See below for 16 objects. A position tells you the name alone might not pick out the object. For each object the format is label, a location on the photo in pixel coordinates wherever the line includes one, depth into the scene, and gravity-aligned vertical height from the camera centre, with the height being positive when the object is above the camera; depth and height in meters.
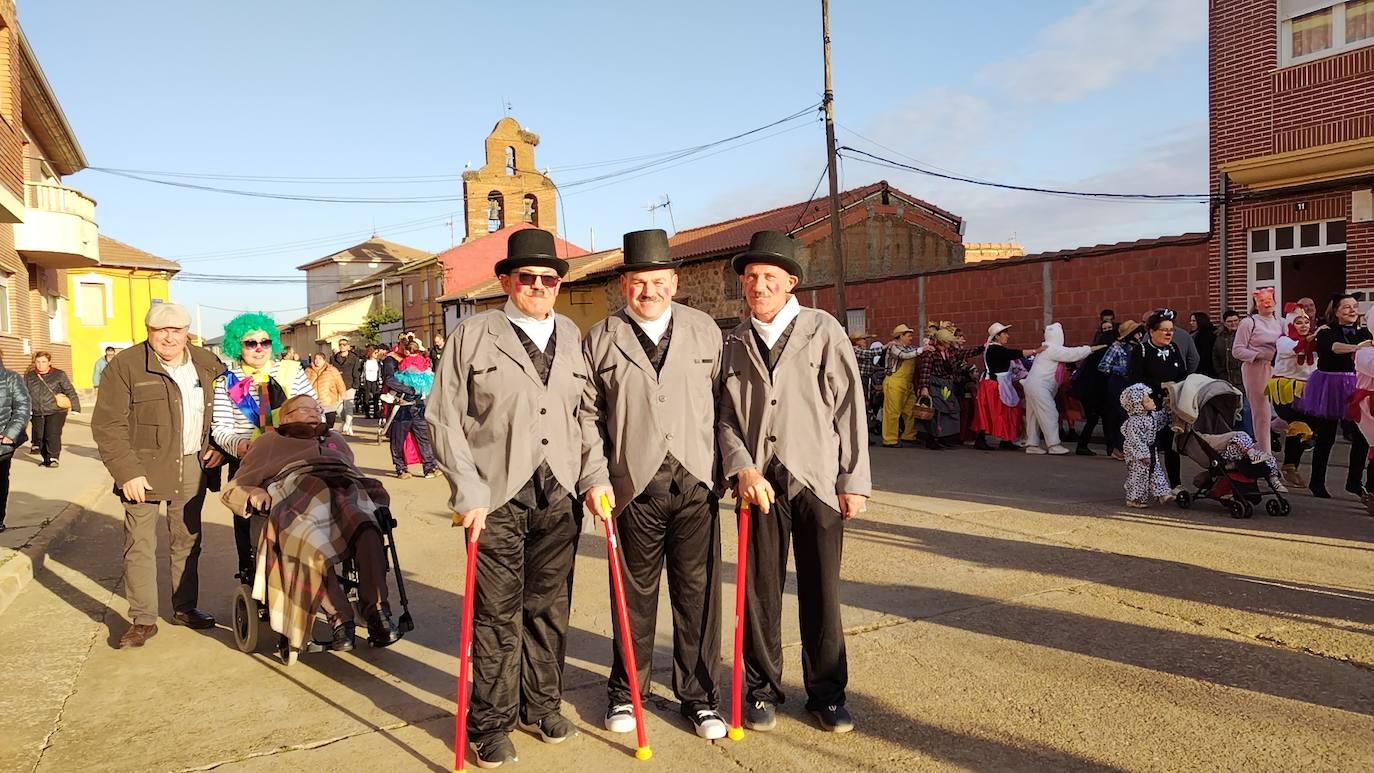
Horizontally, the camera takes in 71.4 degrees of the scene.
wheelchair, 4.95 -1.22
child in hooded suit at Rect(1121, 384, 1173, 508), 8.55 -0.99
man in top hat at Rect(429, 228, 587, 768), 3.70 -0.44
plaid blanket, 4.77 -0.86
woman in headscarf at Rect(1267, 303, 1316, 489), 9.38 -0.37
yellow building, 40.50 +3.12
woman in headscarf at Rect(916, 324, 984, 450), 14.15 -0.50
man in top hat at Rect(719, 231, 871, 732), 3.84 -0.44
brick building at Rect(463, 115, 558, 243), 51.62 +9.53
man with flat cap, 5.40 -0.44
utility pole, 19.53 +3.34
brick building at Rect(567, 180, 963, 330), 29.56 +3.49
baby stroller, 7.96 -0.99
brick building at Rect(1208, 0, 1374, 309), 14.20 +3.21
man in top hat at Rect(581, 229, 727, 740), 3.83 -0.40
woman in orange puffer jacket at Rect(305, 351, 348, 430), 8.91 -0.20
